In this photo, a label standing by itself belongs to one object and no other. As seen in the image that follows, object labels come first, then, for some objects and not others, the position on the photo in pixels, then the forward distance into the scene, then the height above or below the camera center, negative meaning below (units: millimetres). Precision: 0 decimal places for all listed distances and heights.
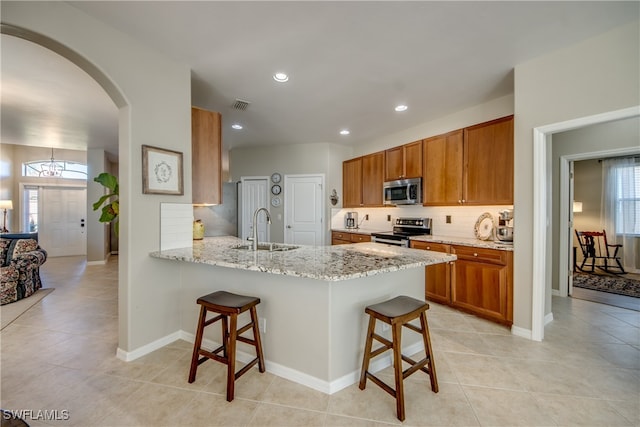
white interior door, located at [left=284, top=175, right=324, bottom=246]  5754 +55
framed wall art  2342 +358
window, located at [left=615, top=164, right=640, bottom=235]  5504 +261
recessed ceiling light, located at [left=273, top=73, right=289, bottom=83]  2859 +1419
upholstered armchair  3770 -804
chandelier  7348 +1138
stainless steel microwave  4180 +319
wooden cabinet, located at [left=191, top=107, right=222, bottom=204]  2881 +583
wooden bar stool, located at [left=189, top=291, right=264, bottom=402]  1812 -833
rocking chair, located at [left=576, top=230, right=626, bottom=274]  5629 -816
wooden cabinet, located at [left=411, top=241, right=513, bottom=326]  2943 -823
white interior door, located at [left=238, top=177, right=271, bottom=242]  6211 +217
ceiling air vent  3521 +1400
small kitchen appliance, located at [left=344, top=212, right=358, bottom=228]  5852 -158
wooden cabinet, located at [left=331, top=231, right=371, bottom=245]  4883 -486
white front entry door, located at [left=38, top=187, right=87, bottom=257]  7402 -274
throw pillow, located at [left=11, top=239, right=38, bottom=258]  4133 -536
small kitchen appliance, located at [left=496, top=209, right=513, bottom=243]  3232 -180
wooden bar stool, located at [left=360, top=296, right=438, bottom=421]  1671 -832
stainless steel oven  4233 -325
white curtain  5523 +143
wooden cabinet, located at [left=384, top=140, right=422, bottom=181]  4215 +809
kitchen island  1894 -638
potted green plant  2706 +83
